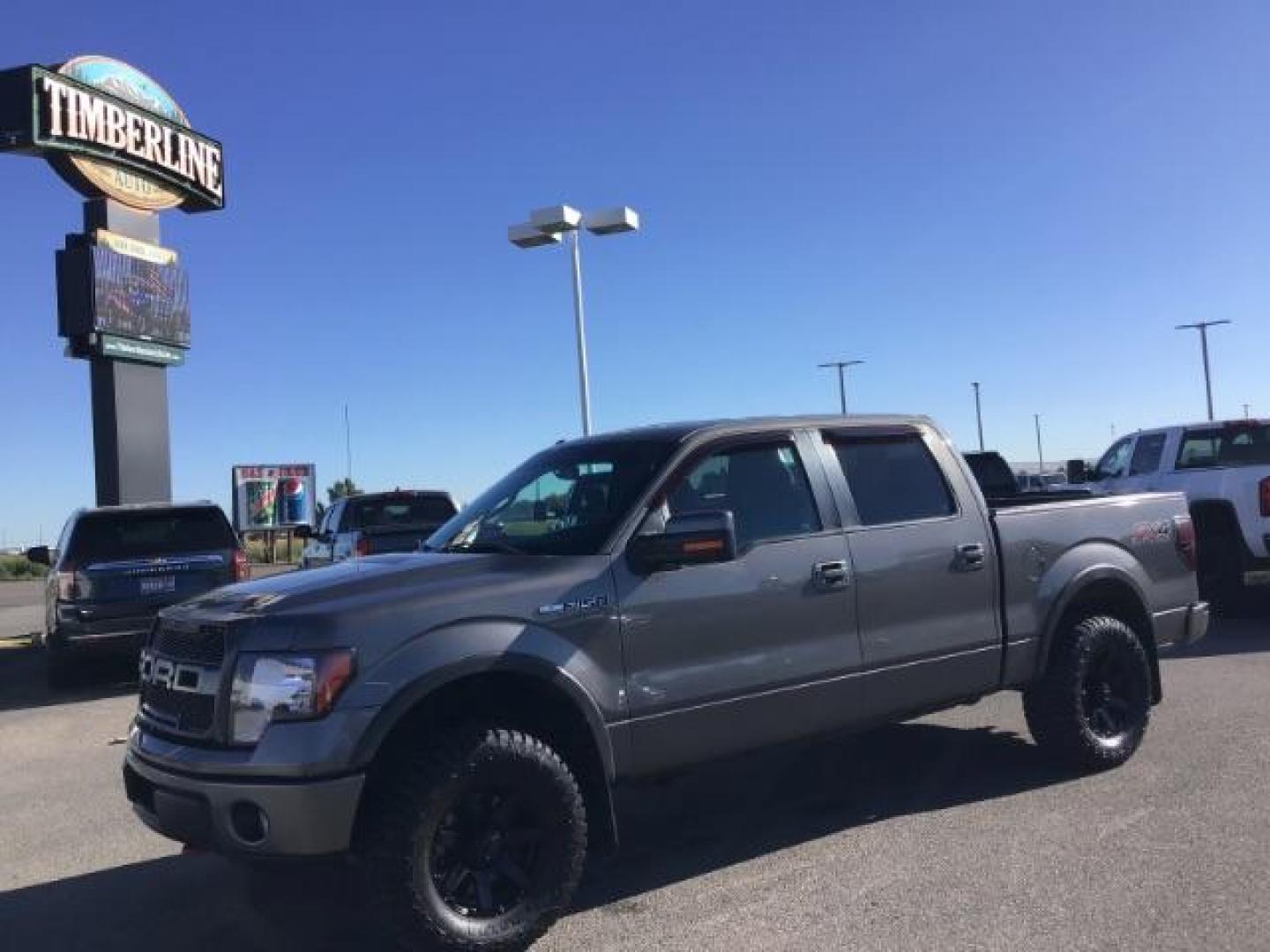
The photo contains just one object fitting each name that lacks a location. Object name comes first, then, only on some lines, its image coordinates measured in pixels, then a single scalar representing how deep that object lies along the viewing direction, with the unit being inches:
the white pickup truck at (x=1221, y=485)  433.7
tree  2536.9
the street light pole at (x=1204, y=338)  2295.8
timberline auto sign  623.5
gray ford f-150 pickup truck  150.2
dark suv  402.3
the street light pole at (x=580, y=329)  823.1
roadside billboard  1455.5
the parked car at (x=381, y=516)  528.1
